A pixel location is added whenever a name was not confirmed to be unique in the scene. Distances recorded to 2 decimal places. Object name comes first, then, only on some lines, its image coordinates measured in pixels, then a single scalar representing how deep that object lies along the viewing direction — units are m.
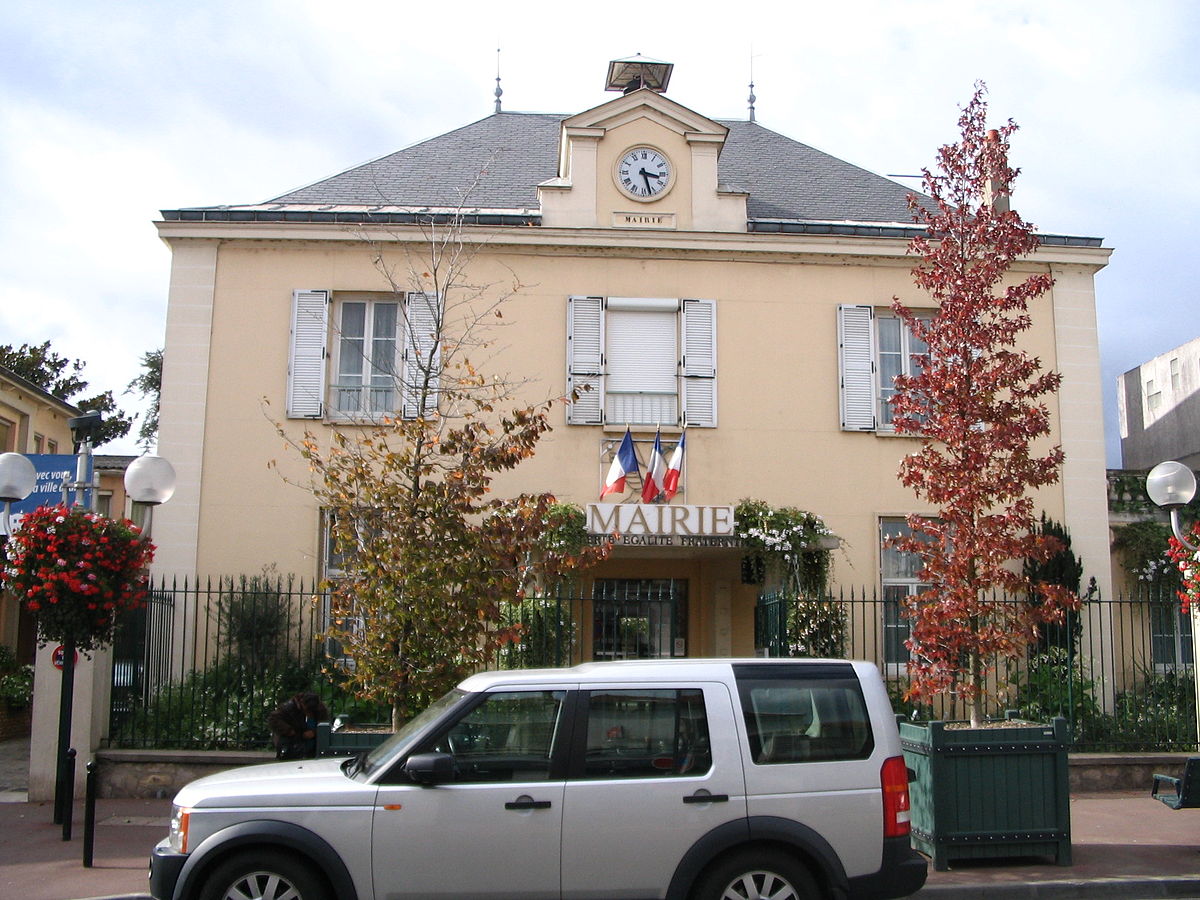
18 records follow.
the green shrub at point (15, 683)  16.84
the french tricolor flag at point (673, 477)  13.73
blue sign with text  18.83
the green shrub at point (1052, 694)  12.53
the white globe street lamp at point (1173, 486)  10.27
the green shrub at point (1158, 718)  12.29
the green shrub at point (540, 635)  11.90
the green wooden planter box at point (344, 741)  8.65
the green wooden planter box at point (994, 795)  8.62
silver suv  6.07
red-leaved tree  9.40
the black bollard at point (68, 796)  9.81
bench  8.48
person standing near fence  9.60
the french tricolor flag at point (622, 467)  13.66
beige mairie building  14.29
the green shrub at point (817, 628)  12.73
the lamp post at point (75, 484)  10.40
